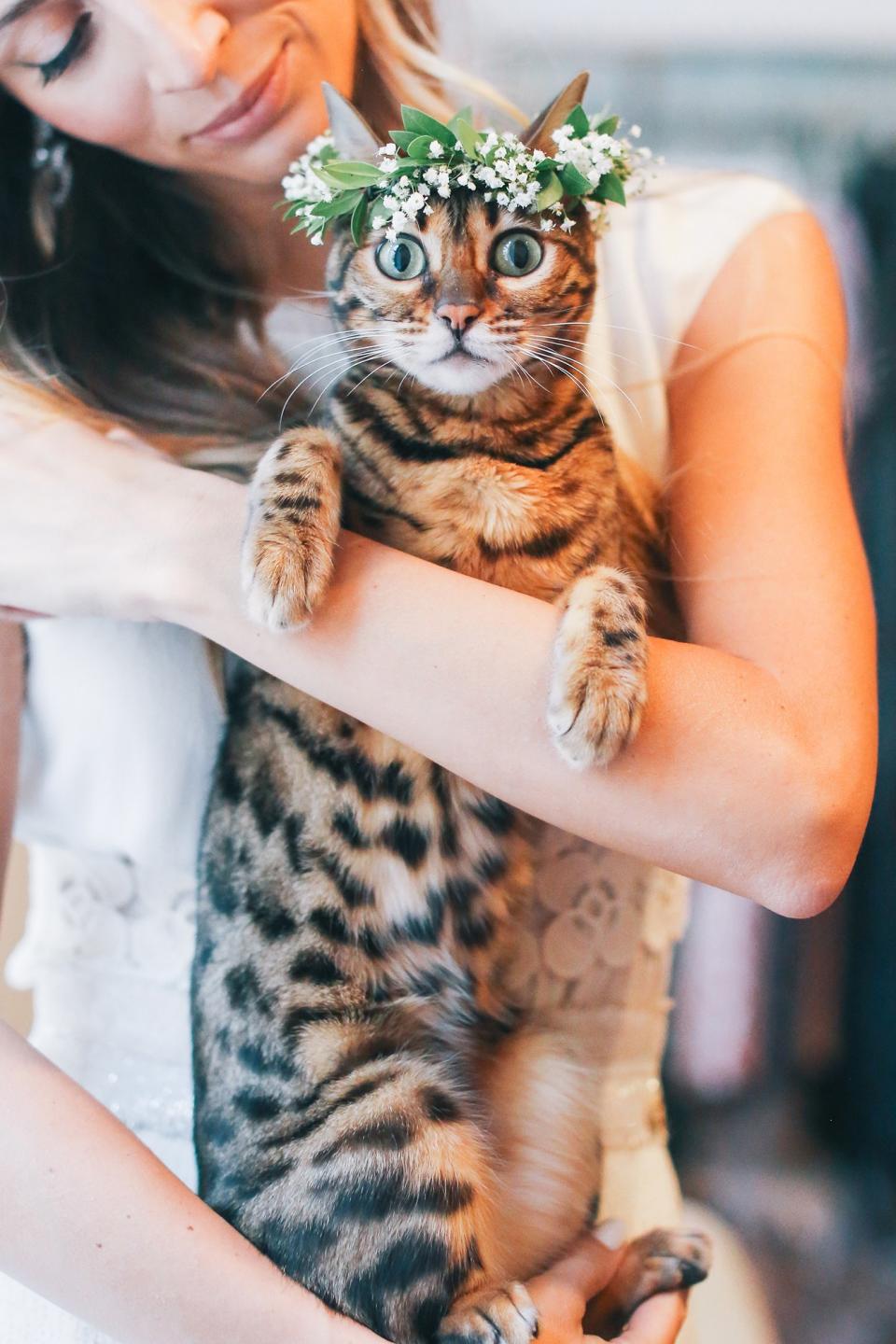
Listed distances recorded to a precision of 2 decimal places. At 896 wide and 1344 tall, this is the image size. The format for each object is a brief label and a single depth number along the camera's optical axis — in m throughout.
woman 0.61
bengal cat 0.61
